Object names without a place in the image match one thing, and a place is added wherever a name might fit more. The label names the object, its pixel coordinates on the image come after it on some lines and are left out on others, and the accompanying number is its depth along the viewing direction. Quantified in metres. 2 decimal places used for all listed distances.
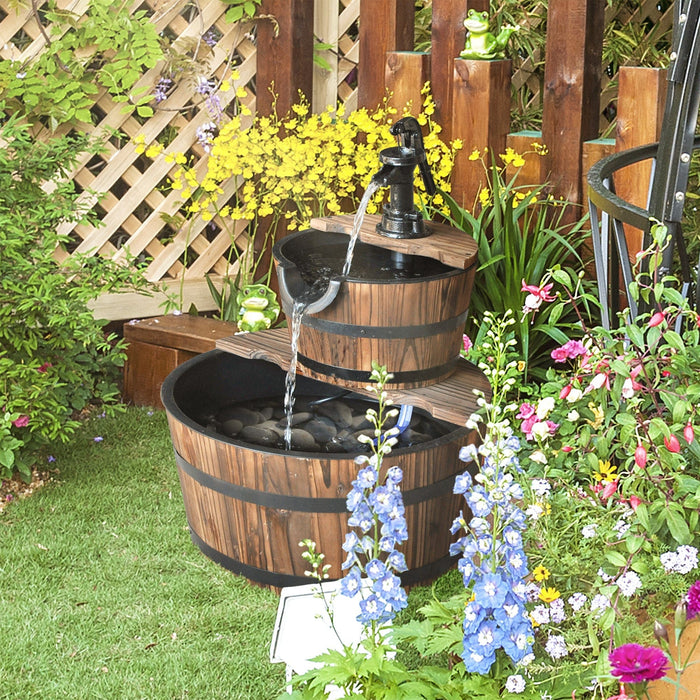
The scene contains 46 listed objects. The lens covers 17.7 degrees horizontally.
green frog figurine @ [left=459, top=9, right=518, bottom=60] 3.94
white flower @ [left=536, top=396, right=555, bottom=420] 3.02
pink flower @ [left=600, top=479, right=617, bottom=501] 2.93
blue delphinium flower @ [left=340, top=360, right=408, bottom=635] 2.86
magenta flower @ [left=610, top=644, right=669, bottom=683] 2.66
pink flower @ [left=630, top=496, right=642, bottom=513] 2.91
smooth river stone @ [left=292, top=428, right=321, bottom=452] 3.54
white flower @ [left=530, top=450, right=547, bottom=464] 3.03
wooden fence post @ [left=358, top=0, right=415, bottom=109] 4.16
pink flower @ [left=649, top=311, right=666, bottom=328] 2.94
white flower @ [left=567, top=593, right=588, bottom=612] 2.94
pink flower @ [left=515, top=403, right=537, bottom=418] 3.08
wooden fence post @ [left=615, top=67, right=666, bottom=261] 3.71
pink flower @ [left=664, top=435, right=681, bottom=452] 2.89
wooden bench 4.11
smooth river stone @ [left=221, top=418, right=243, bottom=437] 3.58
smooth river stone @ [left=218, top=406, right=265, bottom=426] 3.63
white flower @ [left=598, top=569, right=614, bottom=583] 2.92
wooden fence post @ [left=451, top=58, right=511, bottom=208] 3.96
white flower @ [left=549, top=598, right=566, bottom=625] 2.95
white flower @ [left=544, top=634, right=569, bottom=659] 2.93
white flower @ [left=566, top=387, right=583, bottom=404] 2.98
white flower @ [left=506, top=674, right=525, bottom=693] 2.90
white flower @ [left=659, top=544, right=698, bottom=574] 2.87
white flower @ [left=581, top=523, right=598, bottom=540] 2.95
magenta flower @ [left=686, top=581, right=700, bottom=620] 2.77
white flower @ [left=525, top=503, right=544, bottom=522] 2.93
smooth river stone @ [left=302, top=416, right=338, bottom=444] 3.58
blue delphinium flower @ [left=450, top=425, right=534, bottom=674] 2.86
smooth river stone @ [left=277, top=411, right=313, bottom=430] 3.62
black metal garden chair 3.12
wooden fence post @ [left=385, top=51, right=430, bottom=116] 4.11
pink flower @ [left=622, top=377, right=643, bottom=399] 2.91
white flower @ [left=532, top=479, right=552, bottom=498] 3.01
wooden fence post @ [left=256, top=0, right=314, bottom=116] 4.24
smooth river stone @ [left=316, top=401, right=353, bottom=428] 3.63
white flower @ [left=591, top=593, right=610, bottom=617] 2.89
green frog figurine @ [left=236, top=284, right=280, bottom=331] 3.88
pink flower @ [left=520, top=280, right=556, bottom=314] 3.07
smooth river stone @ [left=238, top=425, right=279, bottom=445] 3.54
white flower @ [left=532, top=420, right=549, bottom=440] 3.03
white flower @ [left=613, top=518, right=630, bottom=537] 2.96
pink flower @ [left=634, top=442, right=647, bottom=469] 2.88
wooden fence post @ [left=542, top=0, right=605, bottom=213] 3.83
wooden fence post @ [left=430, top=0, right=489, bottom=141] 4.02
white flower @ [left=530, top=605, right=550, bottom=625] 2.93
